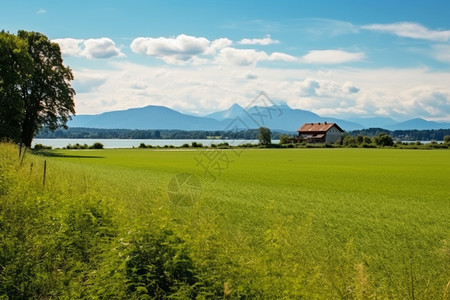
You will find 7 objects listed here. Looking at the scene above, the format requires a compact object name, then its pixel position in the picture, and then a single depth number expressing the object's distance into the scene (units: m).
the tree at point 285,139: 125.38
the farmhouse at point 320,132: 163.62
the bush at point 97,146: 100.69
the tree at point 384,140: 124.19
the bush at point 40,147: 82.37
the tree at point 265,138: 113.90
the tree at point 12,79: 47.69
